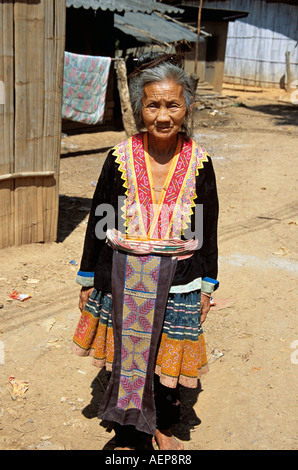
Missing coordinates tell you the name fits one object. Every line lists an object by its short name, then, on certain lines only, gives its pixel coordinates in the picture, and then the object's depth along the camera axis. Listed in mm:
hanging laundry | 9758
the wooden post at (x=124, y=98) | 9445
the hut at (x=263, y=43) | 20625
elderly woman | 2496
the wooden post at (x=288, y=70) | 20625
